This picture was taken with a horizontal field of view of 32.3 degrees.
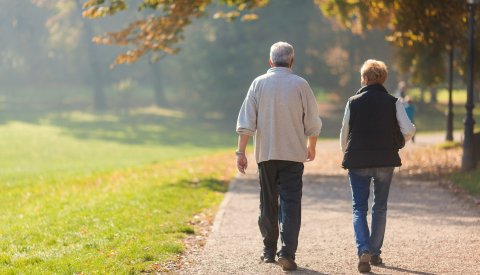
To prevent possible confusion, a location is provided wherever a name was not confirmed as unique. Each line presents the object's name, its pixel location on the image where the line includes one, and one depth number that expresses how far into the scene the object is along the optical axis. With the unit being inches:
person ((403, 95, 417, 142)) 994.3
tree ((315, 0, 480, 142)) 706.2
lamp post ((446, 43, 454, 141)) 889.0
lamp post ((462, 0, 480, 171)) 642.2
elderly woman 295.6
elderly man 295.6
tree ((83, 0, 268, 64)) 721.6
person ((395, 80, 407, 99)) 1008.6
